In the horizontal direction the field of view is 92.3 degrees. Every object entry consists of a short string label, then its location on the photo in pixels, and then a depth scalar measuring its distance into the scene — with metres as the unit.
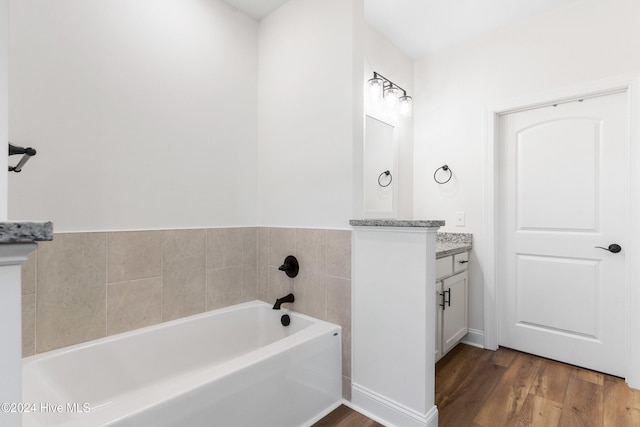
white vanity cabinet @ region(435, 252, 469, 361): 2.12
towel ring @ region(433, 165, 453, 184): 2.77
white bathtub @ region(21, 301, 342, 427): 1.14
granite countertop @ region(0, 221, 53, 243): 0.52
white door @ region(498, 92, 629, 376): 2.08
